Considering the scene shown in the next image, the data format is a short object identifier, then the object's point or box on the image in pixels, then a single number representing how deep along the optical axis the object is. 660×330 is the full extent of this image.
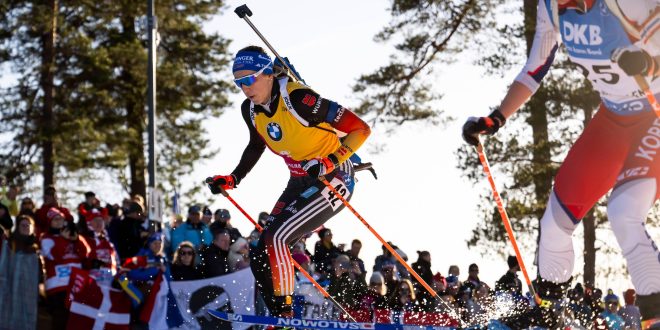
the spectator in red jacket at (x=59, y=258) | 12.63
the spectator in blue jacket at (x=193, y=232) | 13.90
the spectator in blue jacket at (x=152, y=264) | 12.50
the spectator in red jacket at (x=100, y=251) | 12.80
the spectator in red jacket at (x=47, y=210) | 14.27
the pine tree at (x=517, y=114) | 22.80
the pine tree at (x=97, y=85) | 31.06
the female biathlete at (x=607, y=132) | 6.25
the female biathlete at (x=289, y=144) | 8.38
